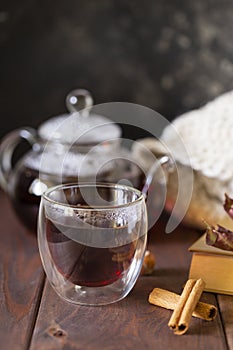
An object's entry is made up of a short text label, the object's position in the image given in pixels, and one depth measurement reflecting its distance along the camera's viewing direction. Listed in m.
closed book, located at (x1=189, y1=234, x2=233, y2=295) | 0.55
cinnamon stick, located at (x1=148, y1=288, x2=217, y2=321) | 0.51
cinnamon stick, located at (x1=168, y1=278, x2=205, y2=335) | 0.49
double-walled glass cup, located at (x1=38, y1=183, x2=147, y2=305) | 0.53
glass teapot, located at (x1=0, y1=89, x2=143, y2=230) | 0.65
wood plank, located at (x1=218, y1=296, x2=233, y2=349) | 0.50
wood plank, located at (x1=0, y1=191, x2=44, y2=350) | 0.50
